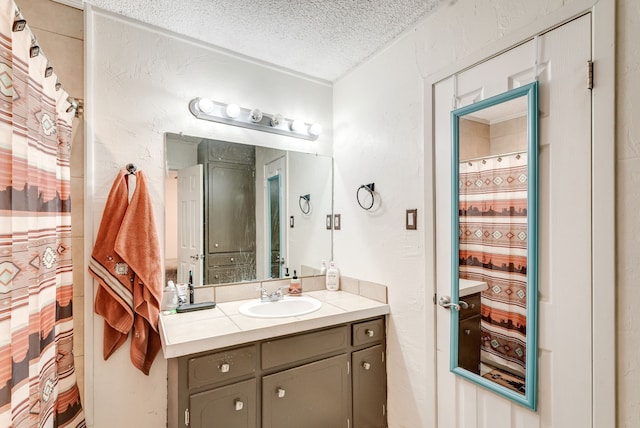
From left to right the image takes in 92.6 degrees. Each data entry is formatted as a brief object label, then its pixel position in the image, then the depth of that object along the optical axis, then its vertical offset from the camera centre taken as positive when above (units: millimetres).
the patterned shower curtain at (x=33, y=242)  808 -97
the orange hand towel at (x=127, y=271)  1525 -293
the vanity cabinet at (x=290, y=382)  1362 -861
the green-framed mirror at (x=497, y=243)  1229 -145
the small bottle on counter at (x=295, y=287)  2172 -540
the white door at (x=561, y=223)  1091 -47
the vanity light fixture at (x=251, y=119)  1902 +633
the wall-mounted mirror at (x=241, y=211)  1856 +4
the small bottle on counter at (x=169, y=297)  1760 -494
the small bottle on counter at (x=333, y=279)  2289 -508
